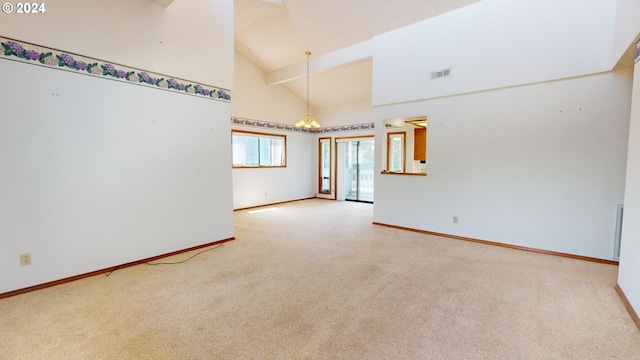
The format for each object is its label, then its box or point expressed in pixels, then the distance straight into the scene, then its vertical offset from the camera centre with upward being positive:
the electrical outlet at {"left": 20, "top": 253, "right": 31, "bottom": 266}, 2.47 -0.87
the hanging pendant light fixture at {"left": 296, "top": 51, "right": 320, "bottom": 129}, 5.96 +0.94
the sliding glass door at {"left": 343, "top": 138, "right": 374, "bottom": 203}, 8.28 -0.12
